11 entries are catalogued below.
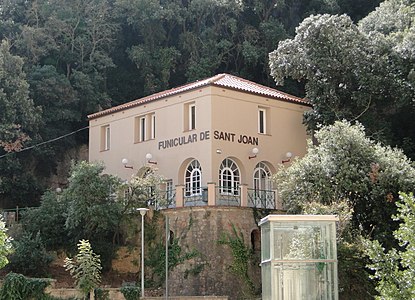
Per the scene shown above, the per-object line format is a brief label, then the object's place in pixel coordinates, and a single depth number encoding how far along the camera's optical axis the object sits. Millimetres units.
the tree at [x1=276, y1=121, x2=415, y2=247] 30422
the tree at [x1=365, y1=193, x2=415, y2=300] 18375
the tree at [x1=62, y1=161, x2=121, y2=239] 33531
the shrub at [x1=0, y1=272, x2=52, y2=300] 31047
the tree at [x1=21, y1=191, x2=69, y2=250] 35219
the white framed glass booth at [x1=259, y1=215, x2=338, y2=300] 20703
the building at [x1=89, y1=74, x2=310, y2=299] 32750
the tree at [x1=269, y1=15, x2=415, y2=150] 36594
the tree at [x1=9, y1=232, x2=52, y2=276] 33188
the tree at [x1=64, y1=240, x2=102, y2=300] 30219
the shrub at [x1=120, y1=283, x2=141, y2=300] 30672
